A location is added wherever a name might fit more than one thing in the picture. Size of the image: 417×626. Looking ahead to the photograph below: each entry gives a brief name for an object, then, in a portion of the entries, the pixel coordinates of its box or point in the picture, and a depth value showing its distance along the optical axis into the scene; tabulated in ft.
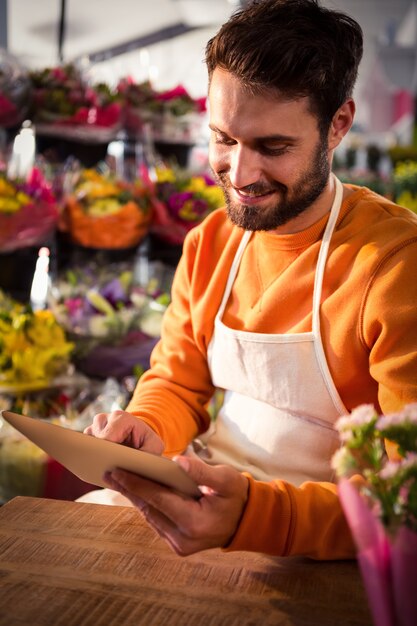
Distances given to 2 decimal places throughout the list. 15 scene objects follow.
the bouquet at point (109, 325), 10.08
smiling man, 5.07
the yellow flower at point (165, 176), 12.14
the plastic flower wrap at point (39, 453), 8.52
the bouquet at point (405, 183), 16.78
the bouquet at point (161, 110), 12.99
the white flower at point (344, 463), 3.06
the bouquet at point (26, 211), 10.42
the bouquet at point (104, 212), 11.24
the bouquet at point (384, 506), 2.83
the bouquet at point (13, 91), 11.15
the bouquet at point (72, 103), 11.88
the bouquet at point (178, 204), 11.84
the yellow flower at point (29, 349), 9.18
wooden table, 3.60
